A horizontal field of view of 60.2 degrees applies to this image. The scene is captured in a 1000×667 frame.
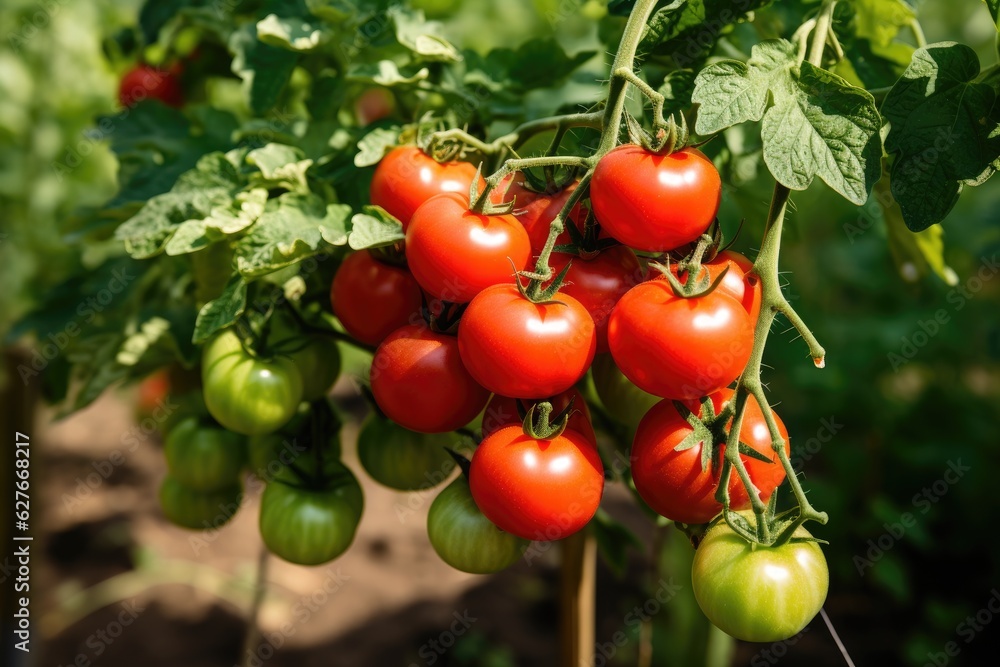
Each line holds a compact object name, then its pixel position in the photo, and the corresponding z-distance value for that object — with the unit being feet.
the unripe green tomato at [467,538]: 2.34
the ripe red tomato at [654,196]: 1.93
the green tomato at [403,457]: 2.82
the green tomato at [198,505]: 3.30
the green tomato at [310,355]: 2.85
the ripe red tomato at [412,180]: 2.45
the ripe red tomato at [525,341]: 1.98
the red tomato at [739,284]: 2.10
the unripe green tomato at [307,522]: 2.80
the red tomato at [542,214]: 2.26
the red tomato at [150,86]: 4.03
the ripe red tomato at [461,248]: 2.13
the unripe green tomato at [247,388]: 2.65
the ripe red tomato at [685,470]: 2.04
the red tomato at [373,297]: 2.50
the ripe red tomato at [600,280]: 2.18
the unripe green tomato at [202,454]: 3.09
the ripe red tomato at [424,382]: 2.28
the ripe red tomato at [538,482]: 2.08
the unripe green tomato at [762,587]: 1.98
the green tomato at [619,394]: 2.43
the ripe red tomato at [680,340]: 1.91
